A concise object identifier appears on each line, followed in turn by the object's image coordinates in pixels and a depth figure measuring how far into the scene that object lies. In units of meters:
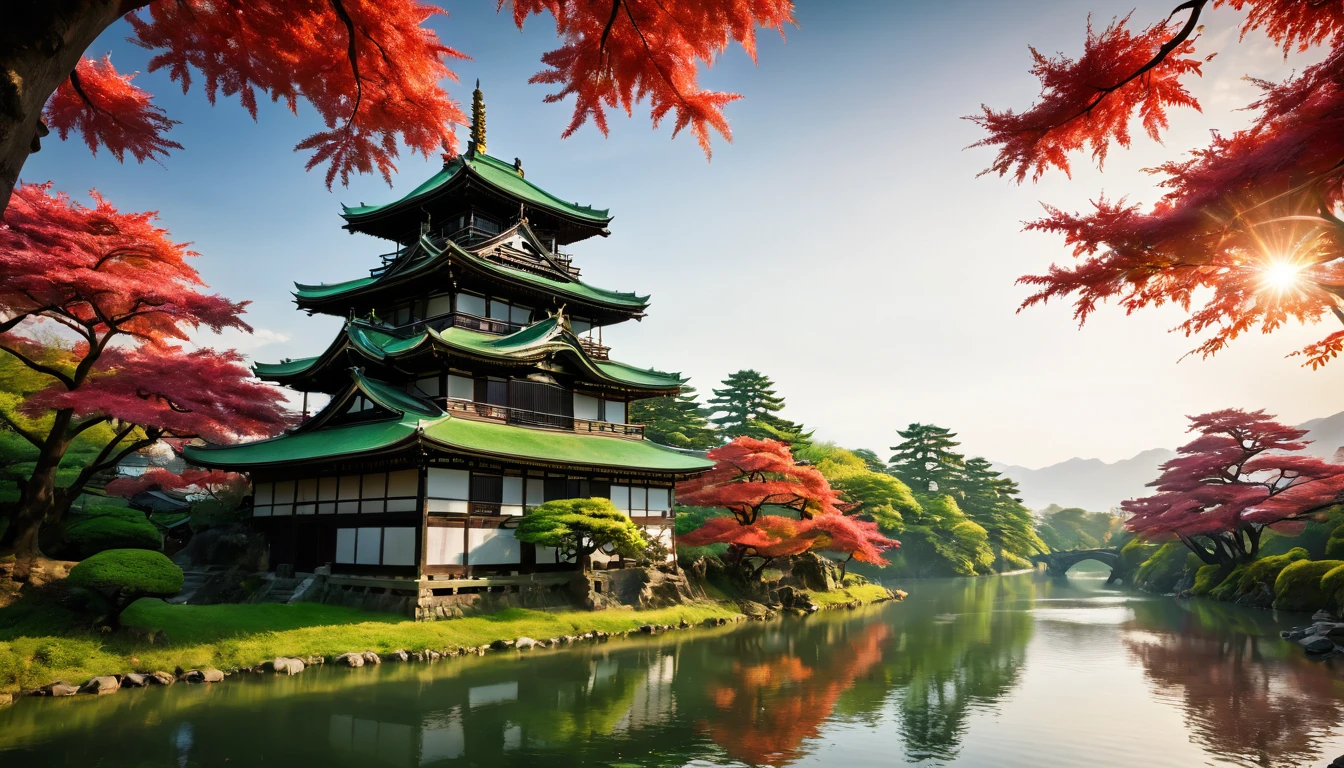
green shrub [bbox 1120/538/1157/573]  51.32
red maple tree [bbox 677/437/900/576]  29.39
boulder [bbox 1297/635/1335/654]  18.73
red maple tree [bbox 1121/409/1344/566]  31.39
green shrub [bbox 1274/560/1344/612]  27.35
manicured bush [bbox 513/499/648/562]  21.27
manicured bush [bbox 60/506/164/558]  17.81
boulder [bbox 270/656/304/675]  15.35
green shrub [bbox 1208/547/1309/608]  30.83
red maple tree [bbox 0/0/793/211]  5.59
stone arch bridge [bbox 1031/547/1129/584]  55.44
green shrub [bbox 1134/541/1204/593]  42.91
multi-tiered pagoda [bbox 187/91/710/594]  21.25
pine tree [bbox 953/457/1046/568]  60.72
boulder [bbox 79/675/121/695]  13.09
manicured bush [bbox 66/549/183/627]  14.00
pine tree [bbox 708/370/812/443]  53.06
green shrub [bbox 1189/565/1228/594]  36.28
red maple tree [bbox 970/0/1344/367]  6.99
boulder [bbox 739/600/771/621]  27.81
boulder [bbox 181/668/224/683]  14.23
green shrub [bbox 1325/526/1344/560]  29.58
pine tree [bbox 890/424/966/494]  61.97
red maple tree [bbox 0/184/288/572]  15.32
